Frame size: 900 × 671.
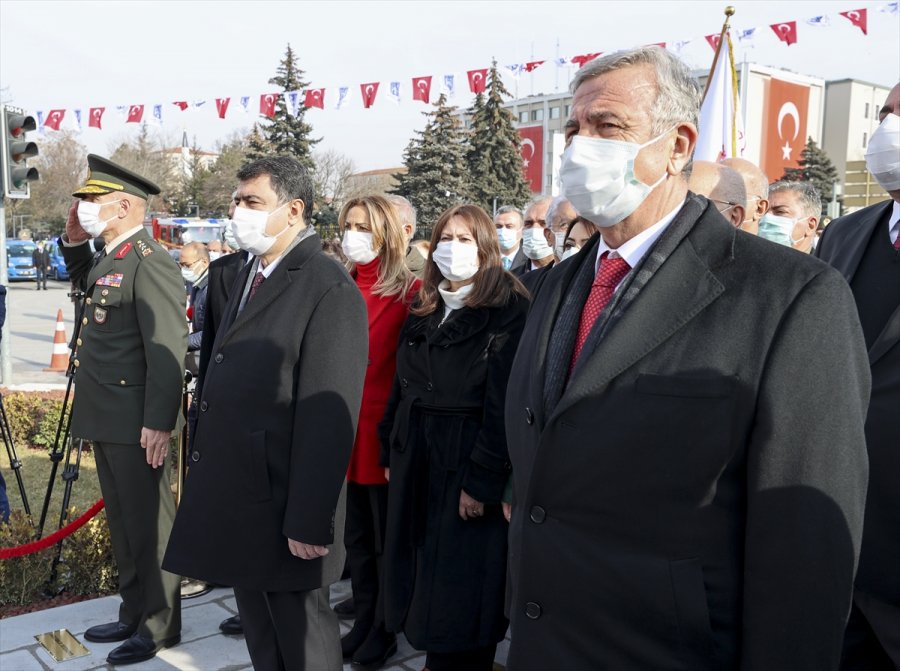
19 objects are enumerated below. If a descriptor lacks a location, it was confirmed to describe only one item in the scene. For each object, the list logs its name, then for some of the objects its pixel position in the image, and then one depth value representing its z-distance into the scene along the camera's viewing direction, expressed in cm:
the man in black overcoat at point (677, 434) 153
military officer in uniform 393
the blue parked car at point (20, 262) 3252
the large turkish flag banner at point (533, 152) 5303
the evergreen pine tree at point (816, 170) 4353
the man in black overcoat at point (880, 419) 229
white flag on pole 739
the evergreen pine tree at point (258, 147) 3772
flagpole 688
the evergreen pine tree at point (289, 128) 3681
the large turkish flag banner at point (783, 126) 5562
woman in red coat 404
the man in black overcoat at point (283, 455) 293
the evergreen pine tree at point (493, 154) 4091
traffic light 768
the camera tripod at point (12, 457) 570
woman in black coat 347
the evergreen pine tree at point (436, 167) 3731
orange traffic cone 1326
